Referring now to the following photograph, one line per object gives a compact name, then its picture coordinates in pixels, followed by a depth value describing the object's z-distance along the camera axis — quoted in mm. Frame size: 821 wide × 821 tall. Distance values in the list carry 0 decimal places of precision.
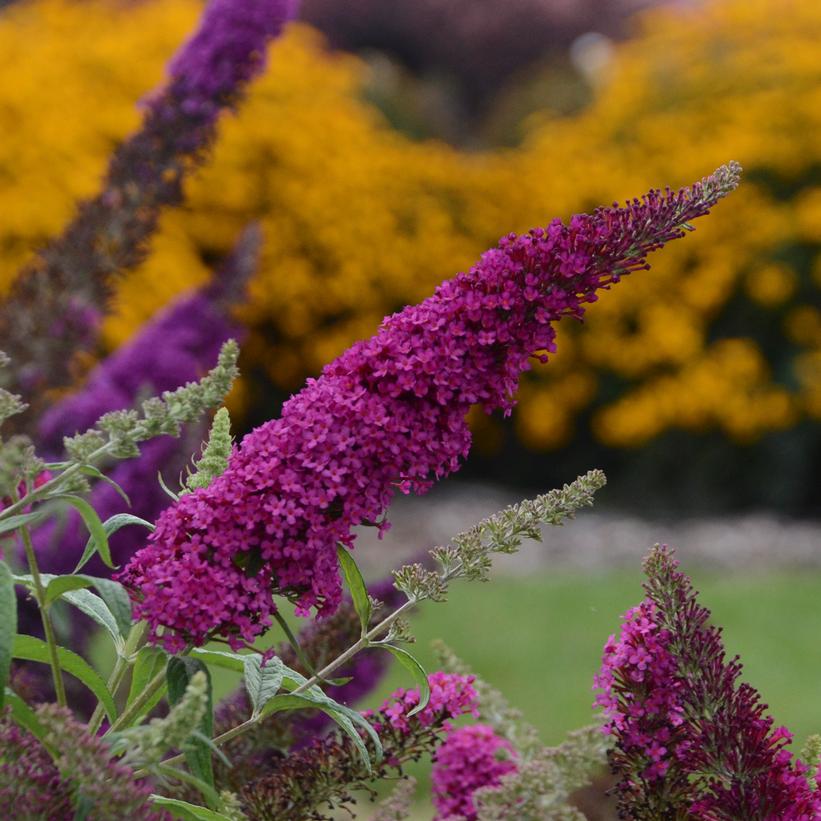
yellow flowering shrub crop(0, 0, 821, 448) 15343
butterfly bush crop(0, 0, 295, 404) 4654
